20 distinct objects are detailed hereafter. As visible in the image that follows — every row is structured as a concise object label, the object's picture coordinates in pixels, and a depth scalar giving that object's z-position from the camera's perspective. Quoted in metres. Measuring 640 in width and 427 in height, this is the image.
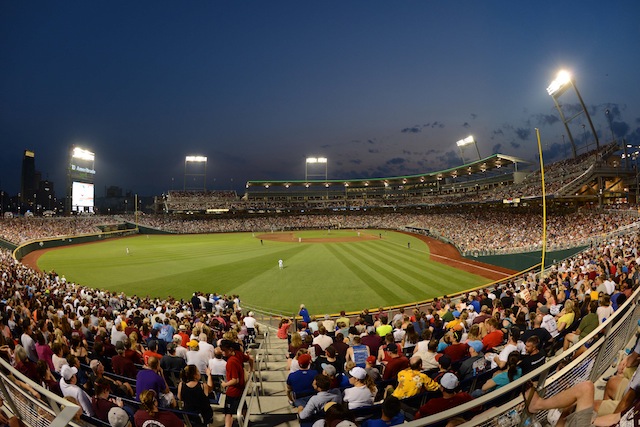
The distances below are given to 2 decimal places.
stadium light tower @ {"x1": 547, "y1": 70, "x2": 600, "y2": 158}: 35.84
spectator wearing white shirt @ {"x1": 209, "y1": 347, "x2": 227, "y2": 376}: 5.80
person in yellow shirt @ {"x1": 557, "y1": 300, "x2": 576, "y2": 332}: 7.13
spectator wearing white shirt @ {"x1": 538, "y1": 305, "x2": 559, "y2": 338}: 7.24
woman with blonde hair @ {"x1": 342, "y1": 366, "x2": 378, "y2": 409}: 4.31
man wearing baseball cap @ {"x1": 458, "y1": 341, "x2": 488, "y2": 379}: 5.17
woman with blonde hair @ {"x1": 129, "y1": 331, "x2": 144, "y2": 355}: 7.23
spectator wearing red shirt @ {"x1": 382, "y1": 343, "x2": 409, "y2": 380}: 5.29
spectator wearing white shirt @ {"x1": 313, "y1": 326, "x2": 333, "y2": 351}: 7.23
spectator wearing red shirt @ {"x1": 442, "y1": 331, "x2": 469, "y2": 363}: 5.91
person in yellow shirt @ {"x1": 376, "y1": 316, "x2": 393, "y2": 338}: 8.69
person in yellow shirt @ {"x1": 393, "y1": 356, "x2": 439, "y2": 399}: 4.38
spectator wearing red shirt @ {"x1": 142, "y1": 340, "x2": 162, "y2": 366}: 6.71
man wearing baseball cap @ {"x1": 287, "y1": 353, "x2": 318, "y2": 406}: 5.03
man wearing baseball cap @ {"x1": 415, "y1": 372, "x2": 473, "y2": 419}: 3.60
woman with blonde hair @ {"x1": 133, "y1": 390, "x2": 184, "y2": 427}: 3.43
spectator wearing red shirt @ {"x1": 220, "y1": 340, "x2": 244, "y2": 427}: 5.18
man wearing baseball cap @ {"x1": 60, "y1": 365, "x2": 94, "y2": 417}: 4.29
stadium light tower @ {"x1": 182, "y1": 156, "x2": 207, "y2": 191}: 87.55
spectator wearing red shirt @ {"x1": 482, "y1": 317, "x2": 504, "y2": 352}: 6.81
